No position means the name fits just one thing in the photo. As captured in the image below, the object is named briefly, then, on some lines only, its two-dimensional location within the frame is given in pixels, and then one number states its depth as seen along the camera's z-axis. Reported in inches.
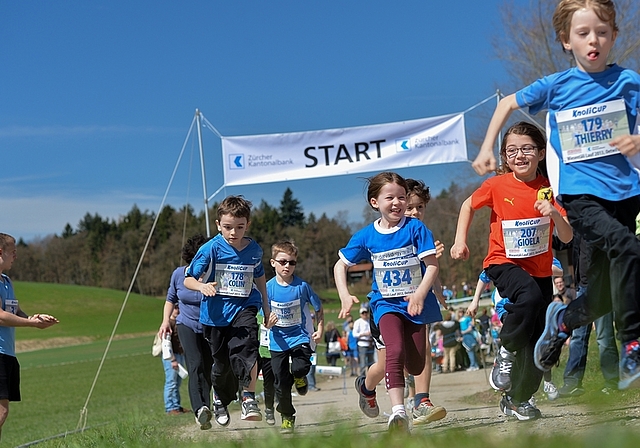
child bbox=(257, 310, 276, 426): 380.8
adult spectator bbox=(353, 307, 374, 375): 810.2
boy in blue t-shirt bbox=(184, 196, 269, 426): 308.7
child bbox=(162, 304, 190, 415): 489.0
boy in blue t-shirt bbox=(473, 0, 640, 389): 182.9
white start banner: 565.3
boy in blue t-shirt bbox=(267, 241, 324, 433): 346.6
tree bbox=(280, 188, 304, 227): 6279.5
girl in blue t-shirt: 249.9
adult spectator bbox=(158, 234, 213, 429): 342.0
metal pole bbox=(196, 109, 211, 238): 574.2
